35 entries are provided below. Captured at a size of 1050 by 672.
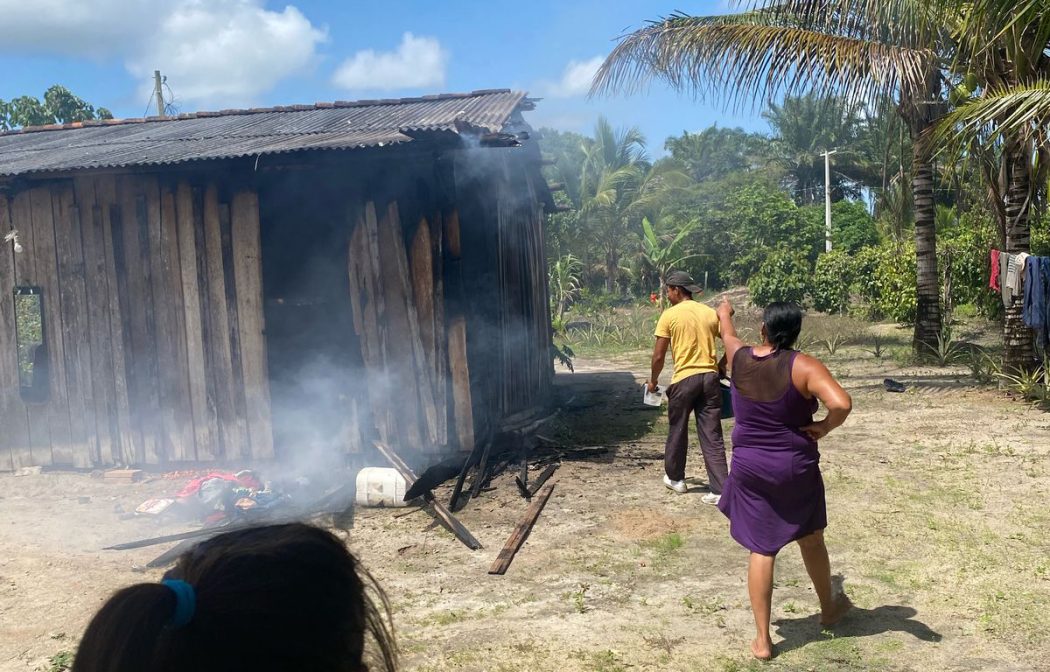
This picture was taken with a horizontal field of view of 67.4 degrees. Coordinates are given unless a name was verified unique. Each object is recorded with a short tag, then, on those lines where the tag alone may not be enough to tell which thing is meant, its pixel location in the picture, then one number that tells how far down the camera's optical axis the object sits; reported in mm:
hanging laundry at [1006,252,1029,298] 9633
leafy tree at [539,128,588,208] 29781
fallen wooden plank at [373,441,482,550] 5789
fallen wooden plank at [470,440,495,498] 7000
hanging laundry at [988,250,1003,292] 10852
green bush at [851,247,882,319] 19125
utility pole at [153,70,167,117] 24344
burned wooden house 7672
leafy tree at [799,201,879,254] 31250
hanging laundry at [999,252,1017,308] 9841
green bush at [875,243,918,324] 16359
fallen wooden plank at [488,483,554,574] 5238
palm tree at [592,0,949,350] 9672
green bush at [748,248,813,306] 19828
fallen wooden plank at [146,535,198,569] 5543
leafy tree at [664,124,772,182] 48344
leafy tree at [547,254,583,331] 23953
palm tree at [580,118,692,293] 29500
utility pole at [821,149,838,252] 32416
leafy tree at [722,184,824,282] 27234
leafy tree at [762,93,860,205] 37781
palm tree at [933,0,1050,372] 7469
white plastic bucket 6785
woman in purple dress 3840
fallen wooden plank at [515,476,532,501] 6848
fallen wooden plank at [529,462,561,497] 7050
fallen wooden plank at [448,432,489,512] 6605
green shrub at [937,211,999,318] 15727
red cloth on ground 7039
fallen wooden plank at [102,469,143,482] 8086
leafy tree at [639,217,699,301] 24672
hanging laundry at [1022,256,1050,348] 9438
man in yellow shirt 6379
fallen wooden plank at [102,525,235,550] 5953
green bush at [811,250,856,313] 20297
